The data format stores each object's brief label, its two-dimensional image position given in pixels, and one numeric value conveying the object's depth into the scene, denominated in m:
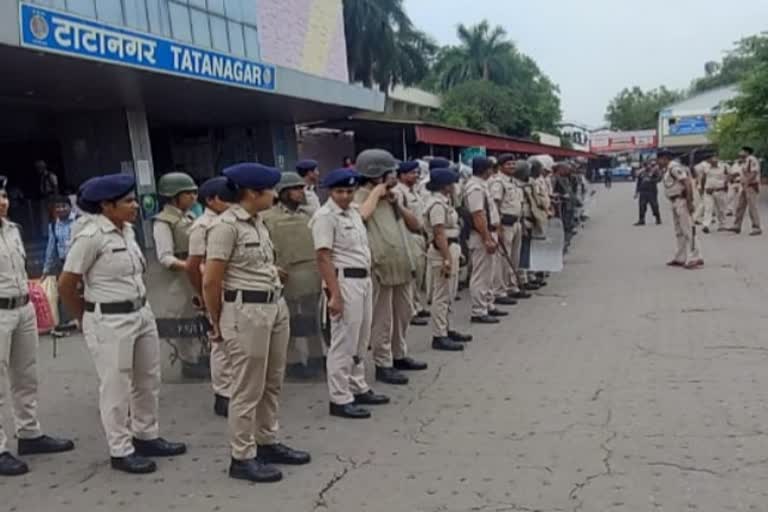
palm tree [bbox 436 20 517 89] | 71.31
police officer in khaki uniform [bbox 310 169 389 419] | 5.80
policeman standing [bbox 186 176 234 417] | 5.82
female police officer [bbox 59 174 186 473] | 4.88
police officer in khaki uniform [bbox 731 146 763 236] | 17.52
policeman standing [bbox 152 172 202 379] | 6.71
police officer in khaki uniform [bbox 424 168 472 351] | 7.87
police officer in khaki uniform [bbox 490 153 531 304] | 10.19
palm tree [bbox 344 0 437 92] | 50.84
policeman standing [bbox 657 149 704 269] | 12.66
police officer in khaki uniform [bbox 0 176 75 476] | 5.07
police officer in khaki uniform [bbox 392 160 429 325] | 7.07
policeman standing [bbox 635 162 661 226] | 22.34
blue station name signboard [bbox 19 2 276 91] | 10.43
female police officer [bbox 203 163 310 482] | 4.64
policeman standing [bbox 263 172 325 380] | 6.57
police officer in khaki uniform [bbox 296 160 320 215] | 7.79
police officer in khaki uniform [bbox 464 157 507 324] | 8.95
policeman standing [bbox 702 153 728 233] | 18.70
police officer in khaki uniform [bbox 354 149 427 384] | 6.49
